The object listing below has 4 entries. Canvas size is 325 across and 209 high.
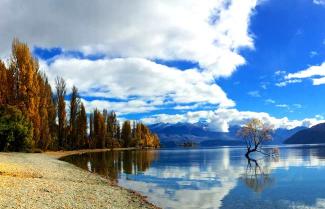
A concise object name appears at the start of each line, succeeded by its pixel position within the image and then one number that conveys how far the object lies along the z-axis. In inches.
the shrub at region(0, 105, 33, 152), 2721.5
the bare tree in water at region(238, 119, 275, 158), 3944.4
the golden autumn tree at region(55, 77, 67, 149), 4379.4
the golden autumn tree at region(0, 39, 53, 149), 3166.8
